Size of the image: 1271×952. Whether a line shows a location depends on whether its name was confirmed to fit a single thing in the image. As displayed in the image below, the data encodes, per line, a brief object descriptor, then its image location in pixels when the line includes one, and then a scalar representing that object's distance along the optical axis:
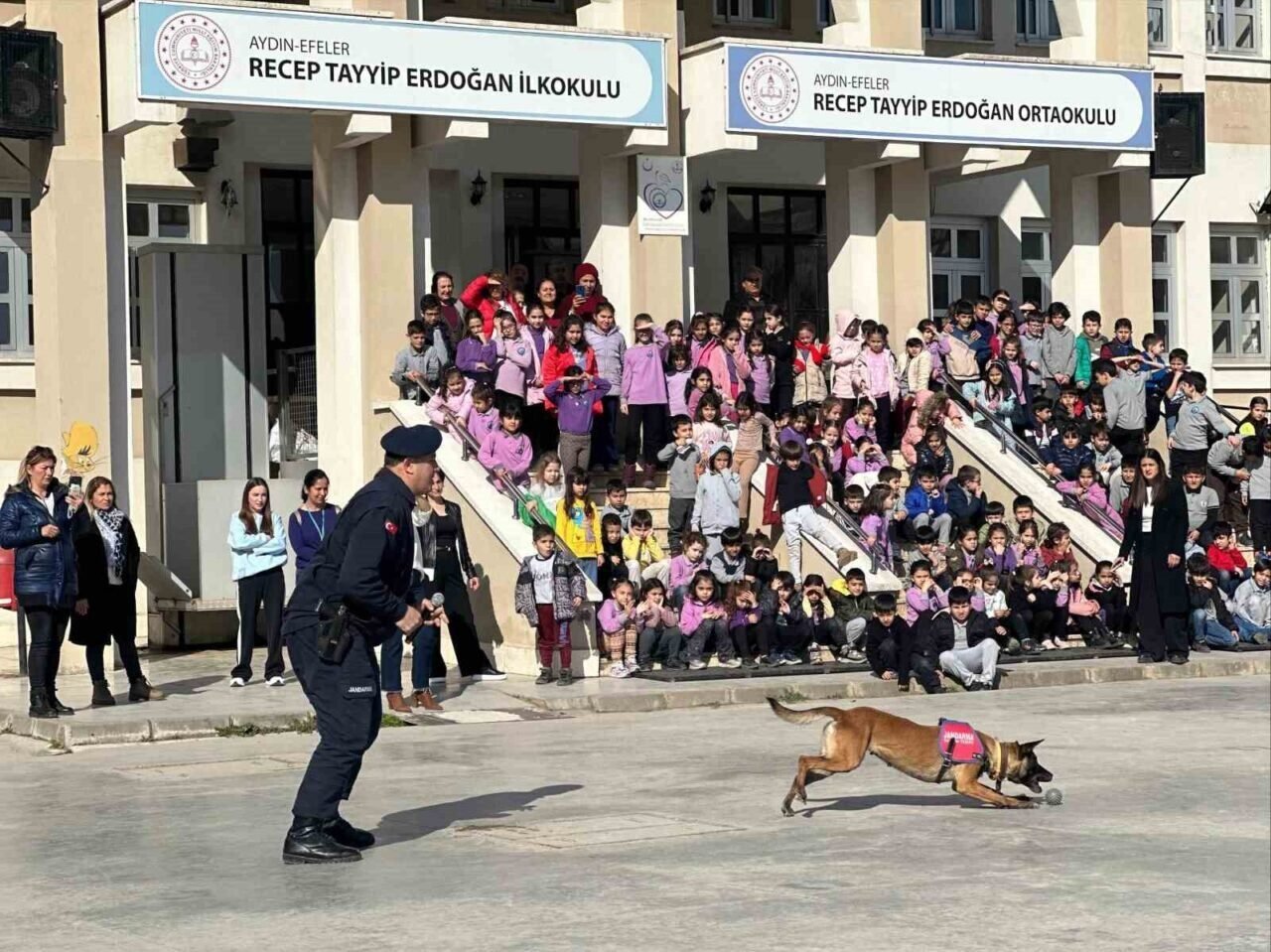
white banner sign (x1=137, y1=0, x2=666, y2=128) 21.84
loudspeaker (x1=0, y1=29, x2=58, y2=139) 21.47
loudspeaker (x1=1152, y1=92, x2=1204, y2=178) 28.97
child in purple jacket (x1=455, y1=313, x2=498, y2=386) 22.06
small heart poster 25.42
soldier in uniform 10.39
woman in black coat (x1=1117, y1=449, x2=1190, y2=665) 20.59
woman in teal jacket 18.98
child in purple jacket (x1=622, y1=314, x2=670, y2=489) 22.62
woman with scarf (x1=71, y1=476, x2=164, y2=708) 17.53
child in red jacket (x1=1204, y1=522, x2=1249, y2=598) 22.62
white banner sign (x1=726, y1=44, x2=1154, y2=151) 25.30
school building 22.25
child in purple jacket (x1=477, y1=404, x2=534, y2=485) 21.45
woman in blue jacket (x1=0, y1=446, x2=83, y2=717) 16.50
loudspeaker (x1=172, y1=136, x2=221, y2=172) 26.68
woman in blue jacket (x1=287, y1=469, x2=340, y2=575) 18.69
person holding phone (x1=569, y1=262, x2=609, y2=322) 23.36
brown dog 11.77
